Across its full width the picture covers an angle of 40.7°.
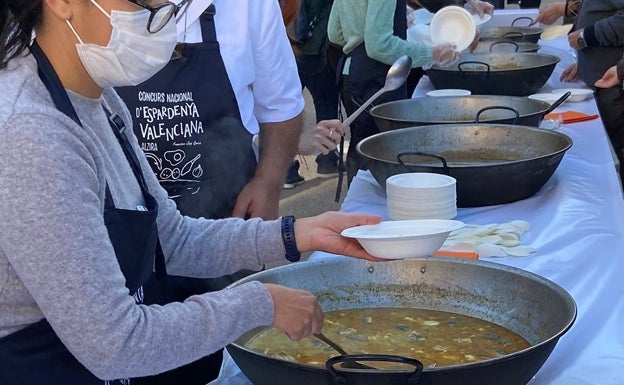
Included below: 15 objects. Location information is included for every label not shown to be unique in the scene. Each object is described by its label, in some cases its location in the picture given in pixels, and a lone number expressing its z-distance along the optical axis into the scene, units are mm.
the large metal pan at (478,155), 1938
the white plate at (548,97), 2963
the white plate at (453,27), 3816
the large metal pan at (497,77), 3061
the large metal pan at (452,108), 2631
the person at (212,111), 1883
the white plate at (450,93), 2860
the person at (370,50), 3518
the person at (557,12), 4929
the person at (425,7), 4273
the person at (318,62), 4699
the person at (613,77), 3295
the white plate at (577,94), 3213
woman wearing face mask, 921
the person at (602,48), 3734
